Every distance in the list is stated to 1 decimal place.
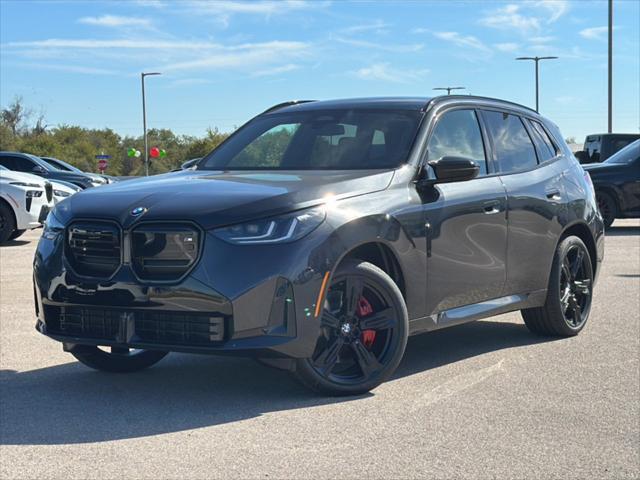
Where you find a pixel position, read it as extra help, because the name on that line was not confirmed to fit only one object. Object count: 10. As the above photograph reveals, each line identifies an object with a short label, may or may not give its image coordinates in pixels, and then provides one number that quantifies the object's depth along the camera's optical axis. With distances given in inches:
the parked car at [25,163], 939.2
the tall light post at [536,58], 2233.9
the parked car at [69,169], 1062.5
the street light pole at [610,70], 1483.8
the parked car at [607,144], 952.3
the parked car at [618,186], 700.7
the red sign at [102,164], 2051.3
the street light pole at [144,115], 2294.5
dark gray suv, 202.7
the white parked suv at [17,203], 619.2
